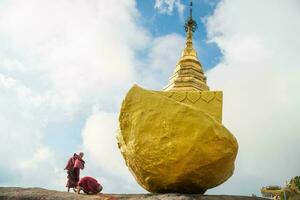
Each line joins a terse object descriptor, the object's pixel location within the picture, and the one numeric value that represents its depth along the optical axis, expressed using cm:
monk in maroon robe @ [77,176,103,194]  1065
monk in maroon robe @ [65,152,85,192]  1210
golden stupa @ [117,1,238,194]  935
